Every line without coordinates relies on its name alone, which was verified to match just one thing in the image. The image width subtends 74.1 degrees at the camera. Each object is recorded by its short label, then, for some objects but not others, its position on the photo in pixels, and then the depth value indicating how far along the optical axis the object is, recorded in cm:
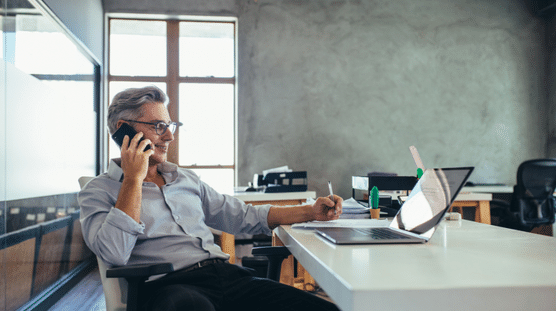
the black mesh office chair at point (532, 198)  349
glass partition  203
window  449
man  107
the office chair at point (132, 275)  95
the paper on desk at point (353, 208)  147
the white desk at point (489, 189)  399
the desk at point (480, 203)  286
